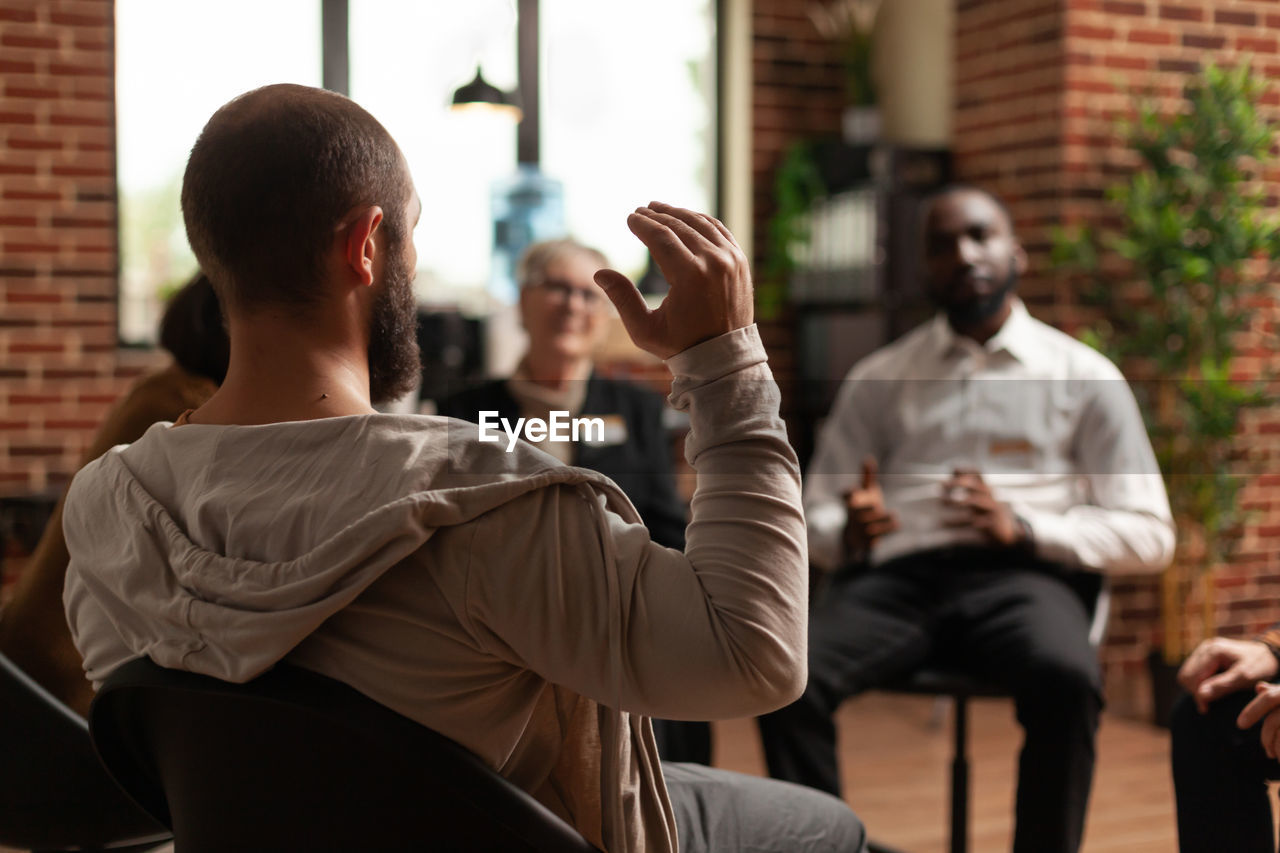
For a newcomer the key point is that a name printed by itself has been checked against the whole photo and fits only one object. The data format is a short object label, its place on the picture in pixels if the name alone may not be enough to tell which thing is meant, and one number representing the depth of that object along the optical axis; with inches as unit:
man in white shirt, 77.0
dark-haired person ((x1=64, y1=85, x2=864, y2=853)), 31.6
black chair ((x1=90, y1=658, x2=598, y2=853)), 31.0
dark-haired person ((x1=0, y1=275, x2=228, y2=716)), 58.6
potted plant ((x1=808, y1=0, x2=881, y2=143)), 179.6
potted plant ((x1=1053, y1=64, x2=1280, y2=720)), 134.4
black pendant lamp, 151.7
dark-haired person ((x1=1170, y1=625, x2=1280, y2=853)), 58.5
